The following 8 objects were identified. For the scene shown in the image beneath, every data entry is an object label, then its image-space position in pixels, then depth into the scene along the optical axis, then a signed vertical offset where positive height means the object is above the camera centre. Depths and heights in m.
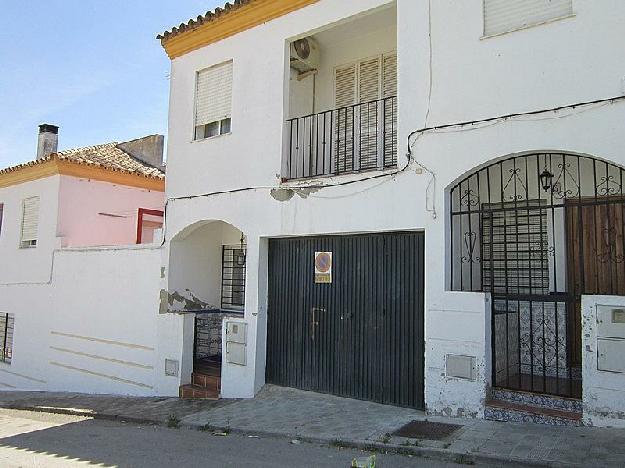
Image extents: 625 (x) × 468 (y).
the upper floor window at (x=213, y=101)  9.73 +3.33
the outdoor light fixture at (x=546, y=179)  7.25 +1.55
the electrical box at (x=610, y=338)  5.63 -0.38
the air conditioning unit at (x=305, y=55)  9.31 +4.03
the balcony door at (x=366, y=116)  8.93 +2.92
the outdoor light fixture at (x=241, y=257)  10.74 +0.67
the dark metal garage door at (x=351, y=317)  7.26 -0.32
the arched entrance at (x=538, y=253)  6.93 +0.59
